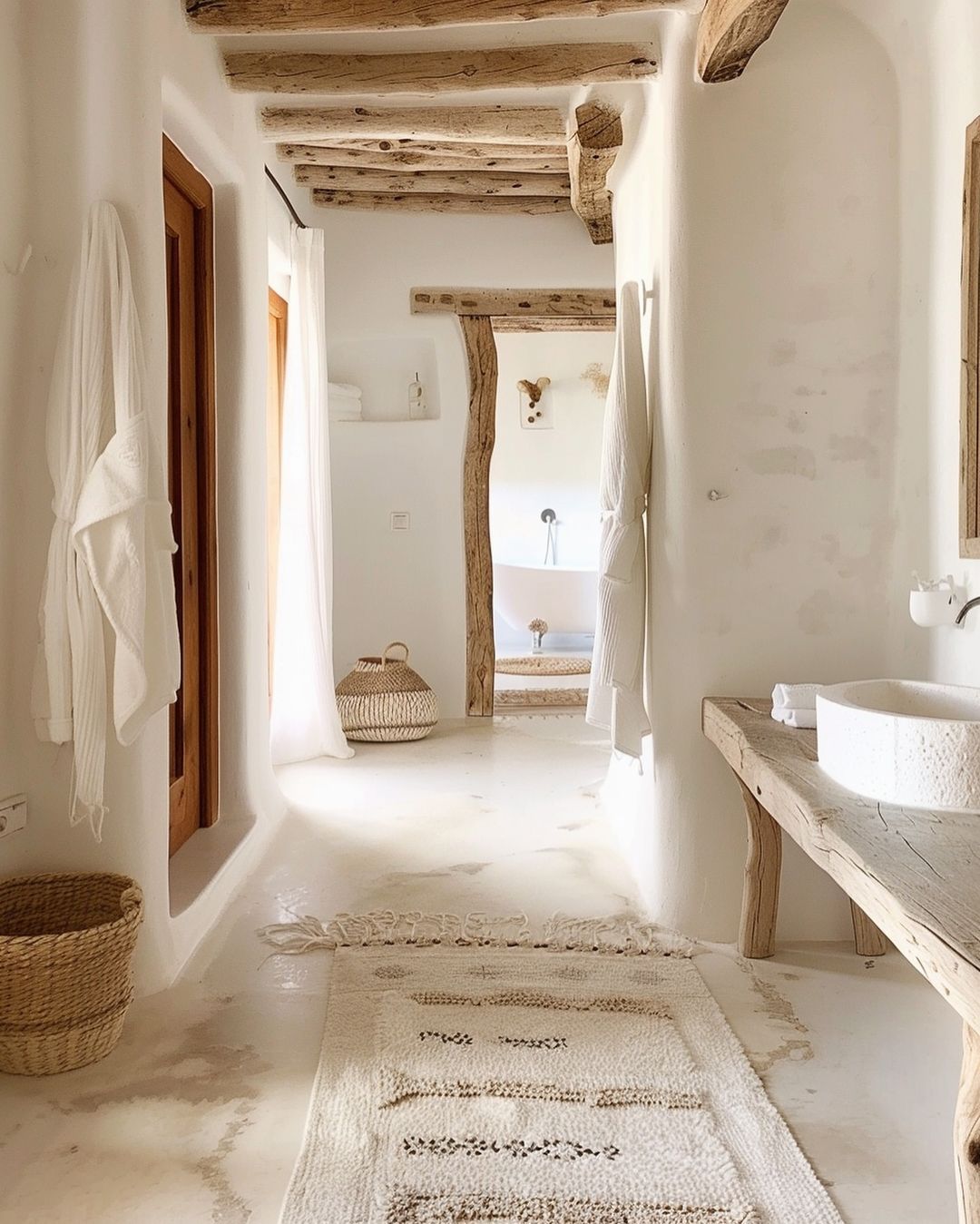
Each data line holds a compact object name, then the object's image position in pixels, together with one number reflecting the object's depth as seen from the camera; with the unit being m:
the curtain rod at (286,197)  4.09
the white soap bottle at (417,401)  5.73
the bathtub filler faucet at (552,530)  8.79
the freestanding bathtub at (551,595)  7.98
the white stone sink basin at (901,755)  1.62
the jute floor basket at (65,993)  1.98
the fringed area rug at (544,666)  6.99
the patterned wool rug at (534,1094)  1.64
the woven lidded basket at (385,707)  5.11
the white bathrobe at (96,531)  2.19
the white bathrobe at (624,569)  2.88
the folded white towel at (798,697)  2.30
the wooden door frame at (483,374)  5.55
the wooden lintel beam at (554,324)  5.61
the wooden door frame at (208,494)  3.35
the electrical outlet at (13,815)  2.26
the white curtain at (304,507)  4.57
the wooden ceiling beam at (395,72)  3.21
